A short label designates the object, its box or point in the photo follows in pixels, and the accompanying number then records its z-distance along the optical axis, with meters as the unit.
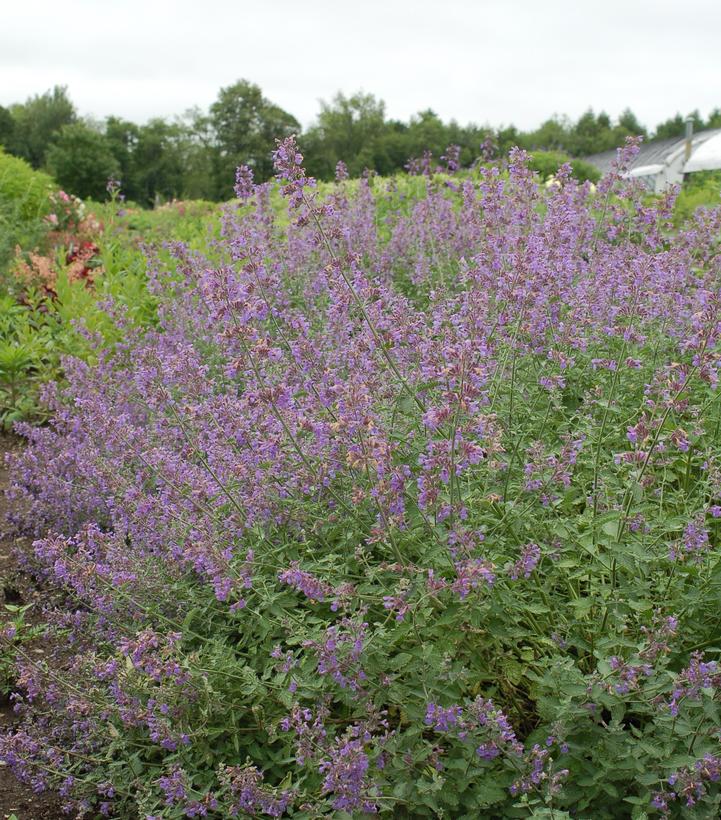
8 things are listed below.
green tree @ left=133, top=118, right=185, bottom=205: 60.59
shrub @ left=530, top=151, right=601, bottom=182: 17.89
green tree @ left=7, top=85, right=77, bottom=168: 64.62
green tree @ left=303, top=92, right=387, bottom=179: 60.94
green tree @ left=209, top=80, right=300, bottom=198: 59.06
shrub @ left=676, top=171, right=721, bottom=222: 10.58
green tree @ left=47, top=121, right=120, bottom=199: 31.97
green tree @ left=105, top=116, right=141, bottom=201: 52.09
